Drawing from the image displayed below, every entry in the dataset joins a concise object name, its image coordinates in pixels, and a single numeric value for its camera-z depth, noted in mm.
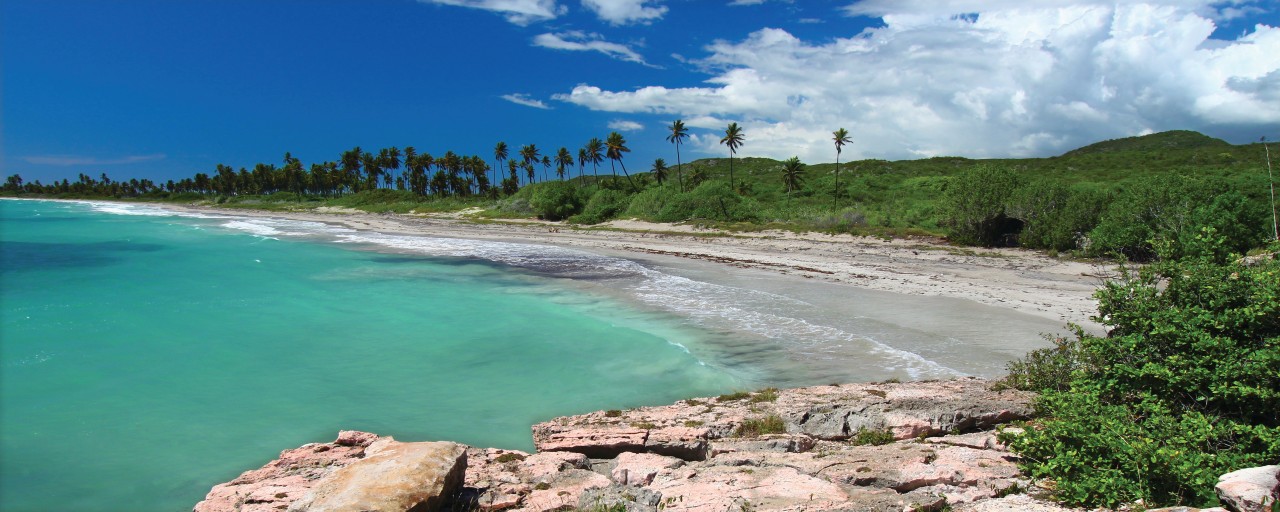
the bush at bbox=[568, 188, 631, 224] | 58188
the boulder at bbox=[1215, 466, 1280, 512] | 4039
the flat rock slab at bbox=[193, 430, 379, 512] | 5910
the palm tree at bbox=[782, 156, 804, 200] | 60406
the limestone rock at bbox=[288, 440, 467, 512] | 5102
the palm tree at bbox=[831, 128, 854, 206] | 60781
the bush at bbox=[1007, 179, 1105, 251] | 26844
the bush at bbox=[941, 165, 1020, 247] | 29922
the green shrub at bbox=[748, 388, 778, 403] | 8920
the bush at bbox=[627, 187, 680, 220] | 54719
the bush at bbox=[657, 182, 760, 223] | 50094
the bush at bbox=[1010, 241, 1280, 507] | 4805
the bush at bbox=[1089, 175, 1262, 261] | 21781
